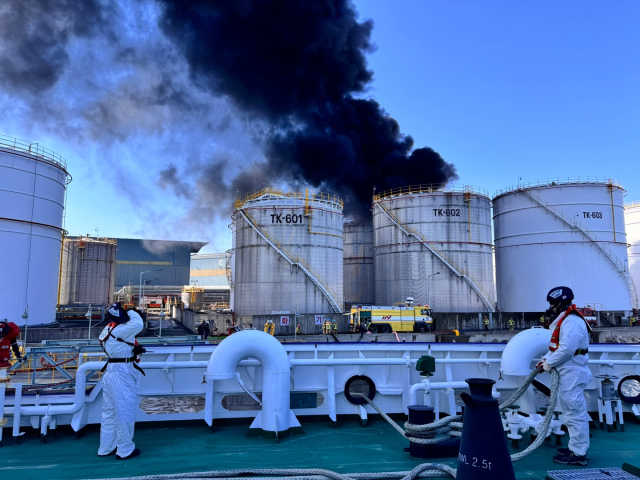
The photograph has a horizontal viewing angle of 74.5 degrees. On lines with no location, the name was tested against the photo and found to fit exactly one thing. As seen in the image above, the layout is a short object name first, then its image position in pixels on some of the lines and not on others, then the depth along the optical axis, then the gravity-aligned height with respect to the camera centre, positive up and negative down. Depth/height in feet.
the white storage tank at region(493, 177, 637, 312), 119.85 +14.82
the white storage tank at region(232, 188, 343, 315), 106.63 +10.17
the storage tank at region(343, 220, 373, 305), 158.40 +12.61
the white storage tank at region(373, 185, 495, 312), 125.39 +13.56
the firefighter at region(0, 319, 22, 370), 21.74 -2.33
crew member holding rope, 18.03 -3.31
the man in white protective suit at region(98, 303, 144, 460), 19.27 -4.06
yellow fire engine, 103.50 -5.36
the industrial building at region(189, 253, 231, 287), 281.33 +17.22
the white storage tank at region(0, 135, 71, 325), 87.51 +13.56
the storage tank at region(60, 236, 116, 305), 148.97 +8.66
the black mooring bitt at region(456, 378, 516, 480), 10.83 -3.84
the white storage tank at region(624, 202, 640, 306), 161.89 +23.62
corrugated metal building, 256.11 +21.35
